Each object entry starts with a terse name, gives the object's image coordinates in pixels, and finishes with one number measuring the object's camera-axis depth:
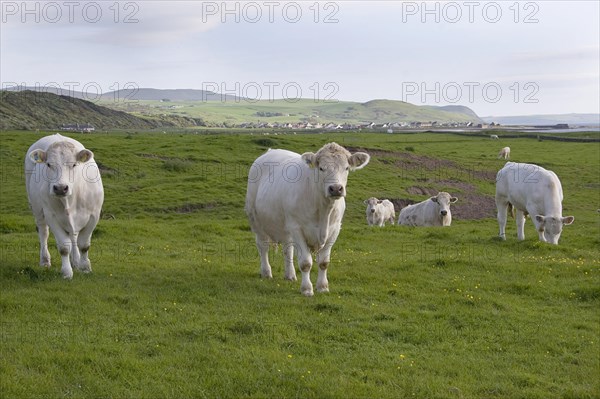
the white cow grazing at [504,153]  53.62
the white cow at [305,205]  12.05
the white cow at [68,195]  13.07
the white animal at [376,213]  28.33
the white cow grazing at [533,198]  19.86
